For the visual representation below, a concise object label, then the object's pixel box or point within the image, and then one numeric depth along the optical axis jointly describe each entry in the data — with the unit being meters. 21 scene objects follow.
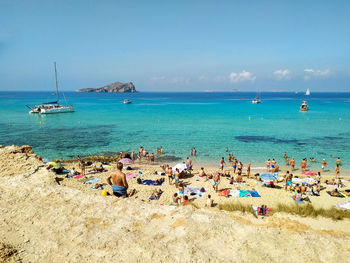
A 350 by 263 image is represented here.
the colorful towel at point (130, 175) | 18.41
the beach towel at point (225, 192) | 14.93
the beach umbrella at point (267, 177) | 17.78
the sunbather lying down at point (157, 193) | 14.56
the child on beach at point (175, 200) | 13.15
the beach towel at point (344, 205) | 12.38
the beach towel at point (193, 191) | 15.09
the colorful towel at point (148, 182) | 17.06
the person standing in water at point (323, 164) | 20.79
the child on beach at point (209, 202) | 12.91
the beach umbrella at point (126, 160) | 22.19
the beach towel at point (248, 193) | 14.77
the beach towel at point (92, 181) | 17.07
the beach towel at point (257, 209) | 11.14
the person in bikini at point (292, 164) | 20.83
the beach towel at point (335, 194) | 14.66
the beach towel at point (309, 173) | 19.17
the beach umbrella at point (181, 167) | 18.52
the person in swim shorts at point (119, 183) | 6.32
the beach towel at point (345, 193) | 14.68
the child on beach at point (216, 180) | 15.66
